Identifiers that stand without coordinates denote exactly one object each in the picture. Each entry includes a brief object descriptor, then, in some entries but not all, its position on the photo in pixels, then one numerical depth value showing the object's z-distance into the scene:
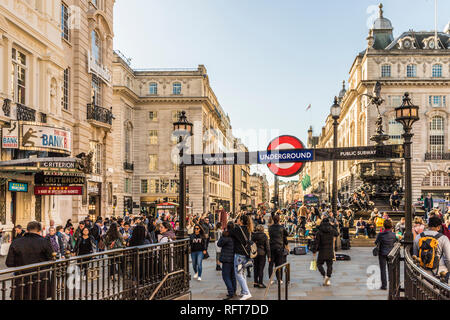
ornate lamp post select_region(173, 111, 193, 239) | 11.92
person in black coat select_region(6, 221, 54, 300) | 7.83
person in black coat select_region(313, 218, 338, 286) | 12.06
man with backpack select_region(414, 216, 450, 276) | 7.99
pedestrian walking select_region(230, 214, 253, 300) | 10.57
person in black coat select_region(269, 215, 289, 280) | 12.14
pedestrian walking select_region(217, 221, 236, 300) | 10.57
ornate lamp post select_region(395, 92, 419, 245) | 10.87
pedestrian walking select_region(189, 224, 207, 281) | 13.02
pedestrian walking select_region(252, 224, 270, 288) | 11.91
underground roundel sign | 12.42
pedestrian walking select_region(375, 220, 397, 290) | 11.17
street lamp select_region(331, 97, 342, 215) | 20.52
